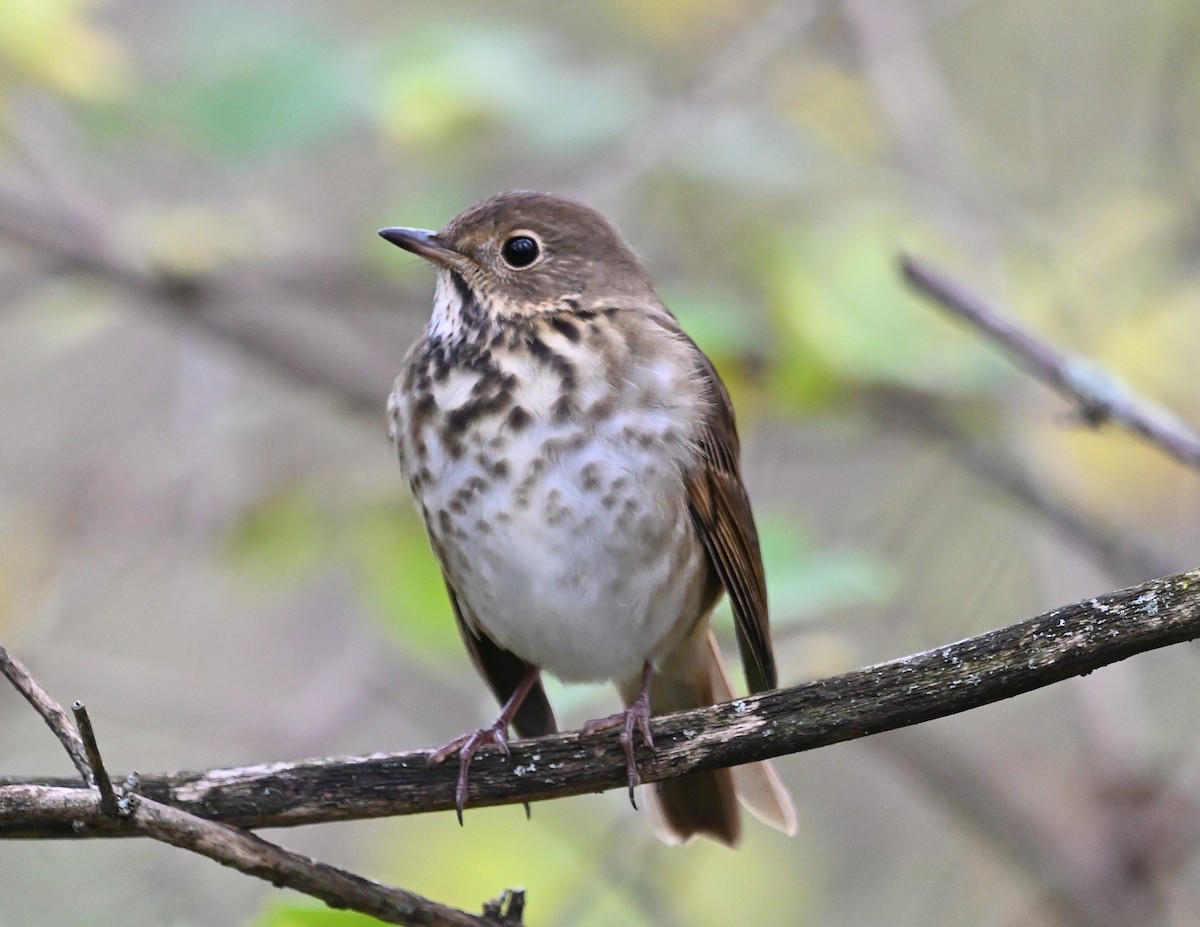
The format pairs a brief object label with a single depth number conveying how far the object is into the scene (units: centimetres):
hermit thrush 684
